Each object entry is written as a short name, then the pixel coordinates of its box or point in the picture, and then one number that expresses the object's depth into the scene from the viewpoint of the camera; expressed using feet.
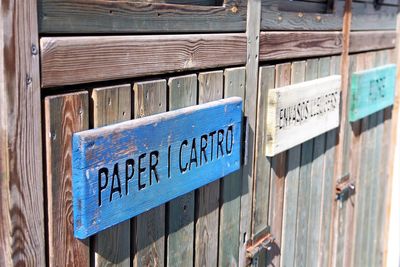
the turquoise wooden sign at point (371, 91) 12.07
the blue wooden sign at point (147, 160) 5.08
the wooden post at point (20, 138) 4.35
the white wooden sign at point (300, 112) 8.61
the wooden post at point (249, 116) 7.87
